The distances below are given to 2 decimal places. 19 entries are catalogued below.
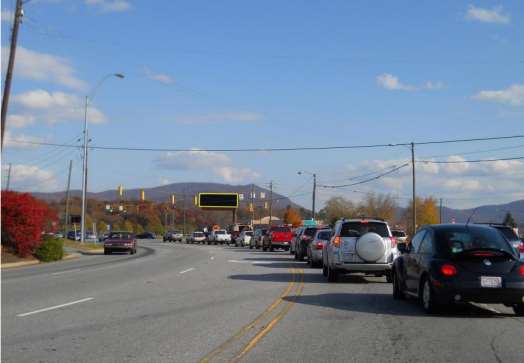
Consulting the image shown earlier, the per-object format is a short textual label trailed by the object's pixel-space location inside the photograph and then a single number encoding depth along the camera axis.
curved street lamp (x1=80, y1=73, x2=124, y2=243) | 53.41
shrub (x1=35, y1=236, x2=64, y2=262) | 36.00
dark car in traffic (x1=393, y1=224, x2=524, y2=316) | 11.95
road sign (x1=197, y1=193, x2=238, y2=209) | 99.31
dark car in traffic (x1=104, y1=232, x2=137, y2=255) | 44.81
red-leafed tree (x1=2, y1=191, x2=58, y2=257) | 34.09
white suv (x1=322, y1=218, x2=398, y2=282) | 19.06
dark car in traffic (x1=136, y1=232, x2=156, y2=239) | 113.21
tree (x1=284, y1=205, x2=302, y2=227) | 132.00
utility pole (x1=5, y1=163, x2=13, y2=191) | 91.62
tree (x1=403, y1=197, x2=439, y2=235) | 96.99
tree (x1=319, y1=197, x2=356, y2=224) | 127.92
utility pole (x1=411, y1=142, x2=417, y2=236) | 56.78
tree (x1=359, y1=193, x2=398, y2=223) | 110.12
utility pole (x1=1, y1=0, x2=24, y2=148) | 29.52
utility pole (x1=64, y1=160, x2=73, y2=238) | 75.31
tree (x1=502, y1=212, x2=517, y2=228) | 100.21
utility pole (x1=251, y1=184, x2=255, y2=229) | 96.20
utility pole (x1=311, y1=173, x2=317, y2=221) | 83.74
